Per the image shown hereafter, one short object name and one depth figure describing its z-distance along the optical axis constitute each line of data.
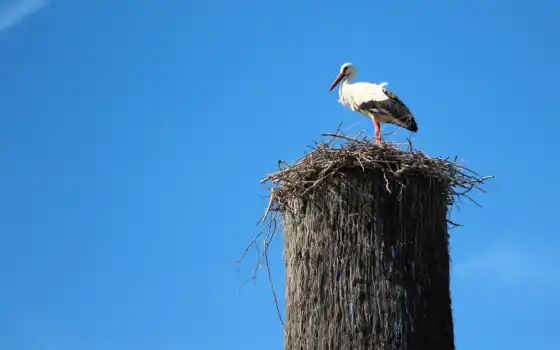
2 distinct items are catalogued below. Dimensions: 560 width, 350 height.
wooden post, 13.96
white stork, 21.89
